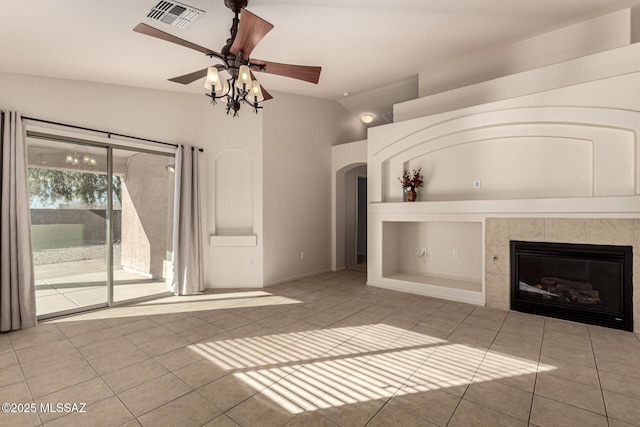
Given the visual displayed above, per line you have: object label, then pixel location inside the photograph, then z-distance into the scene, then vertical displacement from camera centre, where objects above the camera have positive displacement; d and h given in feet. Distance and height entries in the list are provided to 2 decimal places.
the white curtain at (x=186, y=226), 15.96 -0.86
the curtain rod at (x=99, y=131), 11.92 +3.53
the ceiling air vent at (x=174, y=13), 9.19 +6.21
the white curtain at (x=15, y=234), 11.03 -0.83
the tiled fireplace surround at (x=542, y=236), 10.78 -1.18
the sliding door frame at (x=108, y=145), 12.29 +3.07
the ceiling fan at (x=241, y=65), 7.34 +4.22
